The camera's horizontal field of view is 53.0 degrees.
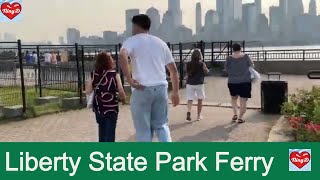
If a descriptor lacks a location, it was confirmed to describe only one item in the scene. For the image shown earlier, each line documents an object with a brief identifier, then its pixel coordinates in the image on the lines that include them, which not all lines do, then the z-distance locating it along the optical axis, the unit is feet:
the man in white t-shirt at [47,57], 39.41
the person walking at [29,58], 36.22
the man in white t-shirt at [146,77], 11.79
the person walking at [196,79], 21.82
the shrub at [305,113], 14.33
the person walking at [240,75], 20.77
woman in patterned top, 13.94
